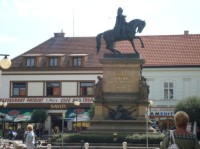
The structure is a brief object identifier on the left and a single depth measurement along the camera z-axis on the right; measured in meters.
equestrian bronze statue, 33.34
